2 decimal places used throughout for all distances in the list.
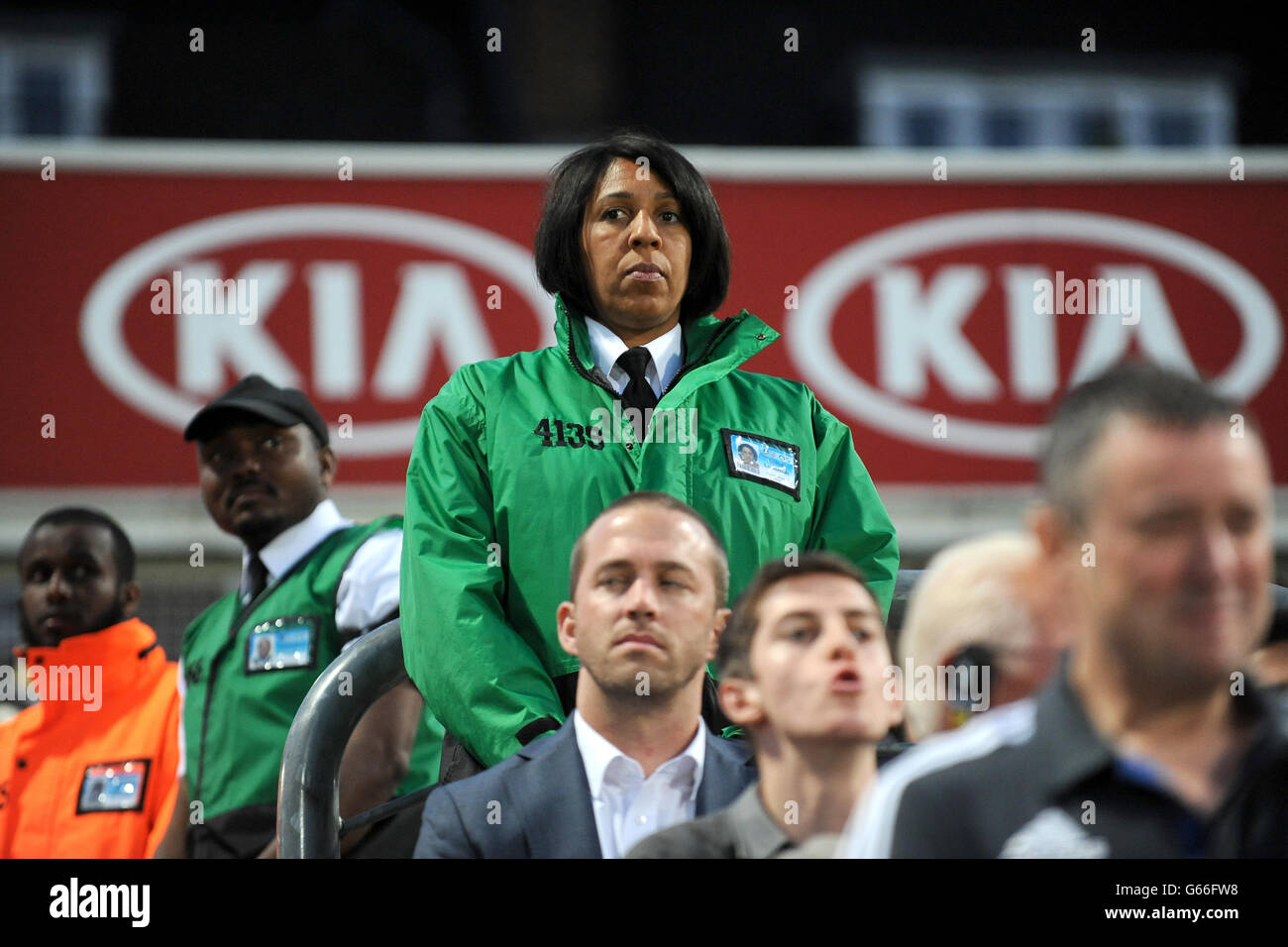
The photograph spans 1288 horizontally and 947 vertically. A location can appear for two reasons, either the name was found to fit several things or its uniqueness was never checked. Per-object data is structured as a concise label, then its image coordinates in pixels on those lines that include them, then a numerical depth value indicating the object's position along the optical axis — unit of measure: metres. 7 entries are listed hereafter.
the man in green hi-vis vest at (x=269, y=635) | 6.83
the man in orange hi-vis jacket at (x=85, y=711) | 6.73
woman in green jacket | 4.89
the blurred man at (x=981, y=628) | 3.49
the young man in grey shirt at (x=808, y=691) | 3.76
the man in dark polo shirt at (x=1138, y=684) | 3.20
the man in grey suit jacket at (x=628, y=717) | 4.21
